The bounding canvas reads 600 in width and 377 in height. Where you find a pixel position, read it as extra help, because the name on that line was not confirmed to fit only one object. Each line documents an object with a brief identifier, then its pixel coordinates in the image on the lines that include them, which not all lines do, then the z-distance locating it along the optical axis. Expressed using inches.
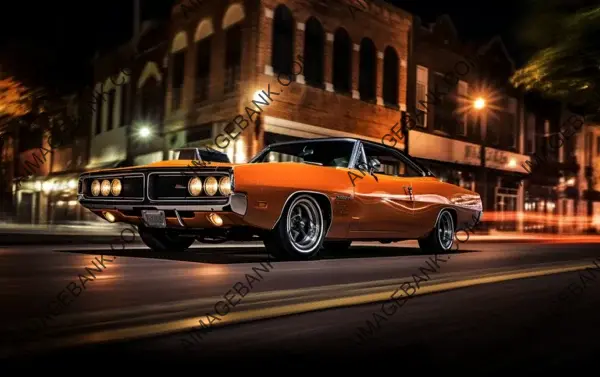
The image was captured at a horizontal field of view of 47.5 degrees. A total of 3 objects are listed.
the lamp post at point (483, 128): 1319.4
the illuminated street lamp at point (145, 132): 1102.4
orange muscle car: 283.1
